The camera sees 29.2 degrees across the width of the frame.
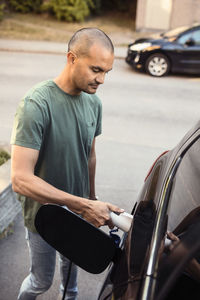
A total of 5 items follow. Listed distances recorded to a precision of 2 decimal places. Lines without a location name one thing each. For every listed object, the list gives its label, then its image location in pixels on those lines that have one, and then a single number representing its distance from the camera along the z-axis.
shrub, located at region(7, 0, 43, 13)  20.22
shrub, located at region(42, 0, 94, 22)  18.80
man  1.87
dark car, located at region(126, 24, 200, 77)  10.27
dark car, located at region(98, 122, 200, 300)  1.33
